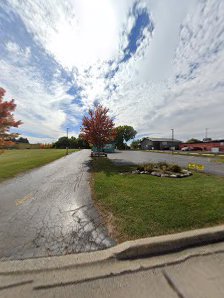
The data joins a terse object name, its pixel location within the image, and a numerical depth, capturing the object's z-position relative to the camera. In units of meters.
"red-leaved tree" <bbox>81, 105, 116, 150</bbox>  14.97
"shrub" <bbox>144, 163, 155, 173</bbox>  8.40
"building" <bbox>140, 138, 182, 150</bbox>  64.23
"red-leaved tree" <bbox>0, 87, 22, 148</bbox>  7.19
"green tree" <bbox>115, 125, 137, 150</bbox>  65.00
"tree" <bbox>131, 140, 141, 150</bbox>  72.92
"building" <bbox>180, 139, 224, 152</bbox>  36.09
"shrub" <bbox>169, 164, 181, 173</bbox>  8.27
